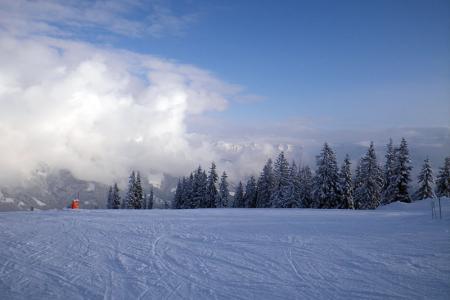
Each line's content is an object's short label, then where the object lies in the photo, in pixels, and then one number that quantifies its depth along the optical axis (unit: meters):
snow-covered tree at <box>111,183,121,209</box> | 66.12
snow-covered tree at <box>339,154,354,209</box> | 45.88
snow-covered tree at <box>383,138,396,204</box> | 47.84
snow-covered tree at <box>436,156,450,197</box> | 49.64
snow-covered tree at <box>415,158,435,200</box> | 49.14
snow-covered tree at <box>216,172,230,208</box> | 64.62
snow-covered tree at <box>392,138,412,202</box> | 47.25
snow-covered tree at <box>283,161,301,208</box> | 51.16
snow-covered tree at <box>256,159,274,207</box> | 58.75
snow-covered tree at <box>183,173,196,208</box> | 60.59
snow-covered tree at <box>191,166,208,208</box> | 58.81
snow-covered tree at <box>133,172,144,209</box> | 58.94
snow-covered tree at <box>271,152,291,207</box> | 52.49
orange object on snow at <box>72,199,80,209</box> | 30.56
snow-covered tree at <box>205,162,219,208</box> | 58.19
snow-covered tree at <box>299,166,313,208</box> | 51.88
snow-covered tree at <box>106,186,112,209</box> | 71.78
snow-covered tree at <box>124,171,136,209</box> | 58.41
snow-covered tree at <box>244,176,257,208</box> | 63.84
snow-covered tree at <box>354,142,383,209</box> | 48.56
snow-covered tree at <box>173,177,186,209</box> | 68.30
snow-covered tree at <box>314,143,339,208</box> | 46.00
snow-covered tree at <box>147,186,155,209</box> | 83.21
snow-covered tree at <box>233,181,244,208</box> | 69.12
